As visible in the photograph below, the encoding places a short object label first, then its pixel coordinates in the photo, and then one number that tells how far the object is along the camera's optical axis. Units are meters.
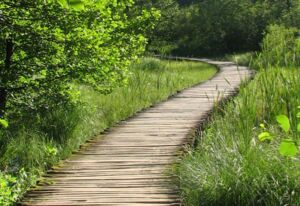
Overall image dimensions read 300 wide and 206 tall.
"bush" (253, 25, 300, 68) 8.94
